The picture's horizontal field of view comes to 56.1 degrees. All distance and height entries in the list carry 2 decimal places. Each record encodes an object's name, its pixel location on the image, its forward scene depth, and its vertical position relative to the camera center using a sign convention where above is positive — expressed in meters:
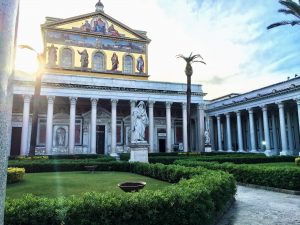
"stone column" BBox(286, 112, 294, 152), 36.91 +2.39
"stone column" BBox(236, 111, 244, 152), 39.94 +2.48
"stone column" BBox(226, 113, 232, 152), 41.88 +2.53
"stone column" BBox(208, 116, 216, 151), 47.43 +2.95
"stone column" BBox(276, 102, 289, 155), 33.08 +2.68
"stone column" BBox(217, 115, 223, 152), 44.88 +2.24
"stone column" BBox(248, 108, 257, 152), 37.62 +2.41
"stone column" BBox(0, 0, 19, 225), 2.11 +0.56
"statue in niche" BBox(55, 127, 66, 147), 37.84 +1.72
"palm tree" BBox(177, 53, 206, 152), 33.03 +9.62
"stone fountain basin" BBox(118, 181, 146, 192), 7.90 -1.03
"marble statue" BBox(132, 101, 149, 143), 19.67 +1.92
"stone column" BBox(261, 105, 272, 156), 35.44 +2.46
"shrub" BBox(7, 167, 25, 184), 12.49 -1.12
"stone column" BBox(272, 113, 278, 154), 38.72 +2.05
